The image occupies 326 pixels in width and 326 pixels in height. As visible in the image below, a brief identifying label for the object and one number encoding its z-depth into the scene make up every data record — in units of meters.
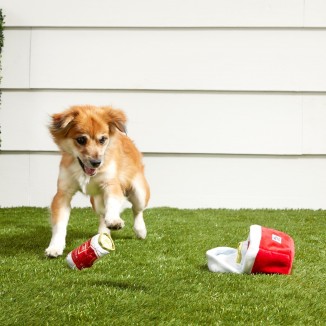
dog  3.56
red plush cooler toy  2.96
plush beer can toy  2.81
